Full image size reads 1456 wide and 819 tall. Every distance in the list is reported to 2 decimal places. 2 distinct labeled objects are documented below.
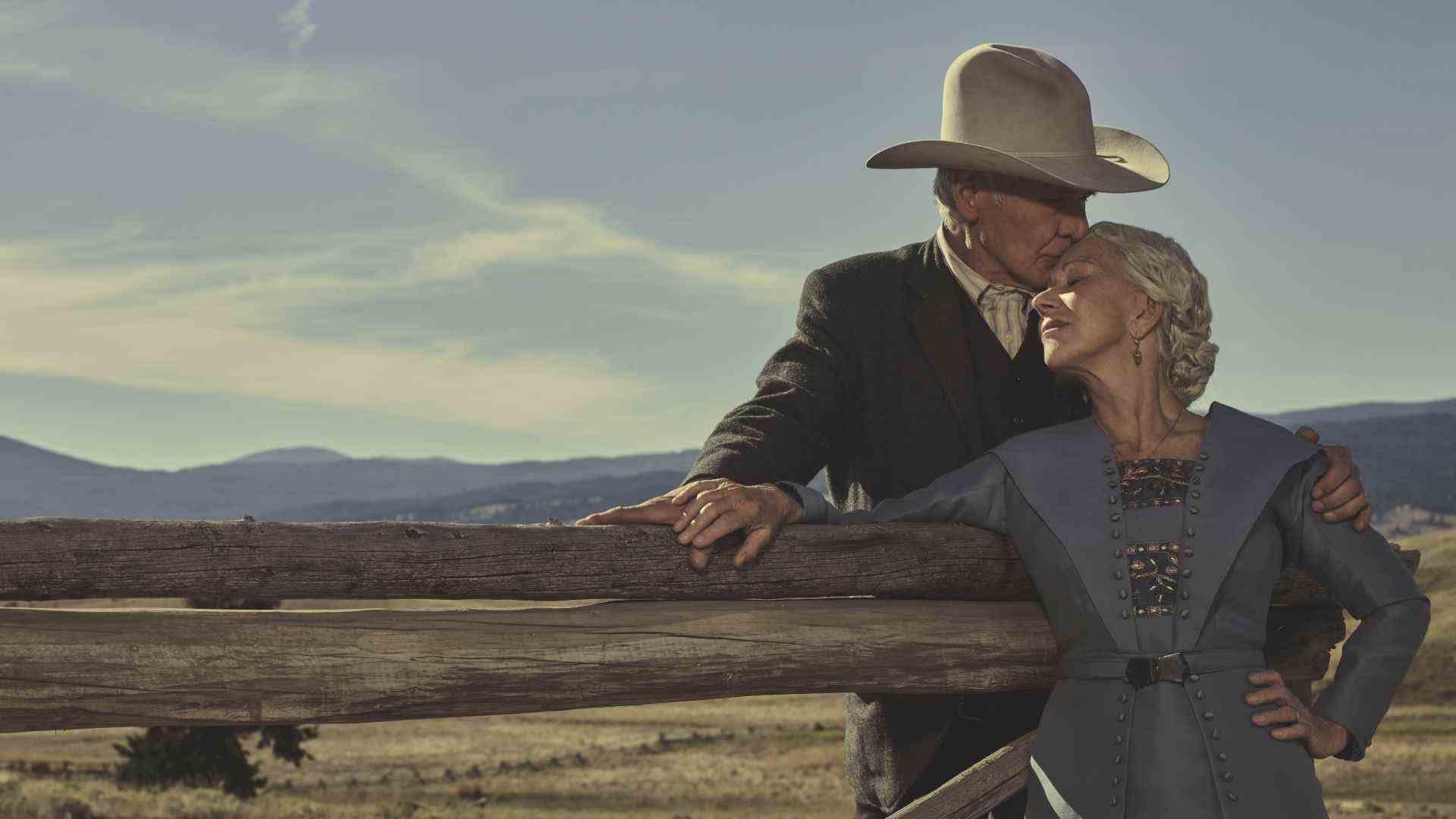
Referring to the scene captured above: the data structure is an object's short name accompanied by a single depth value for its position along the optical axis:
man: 4.05
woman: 3.33
